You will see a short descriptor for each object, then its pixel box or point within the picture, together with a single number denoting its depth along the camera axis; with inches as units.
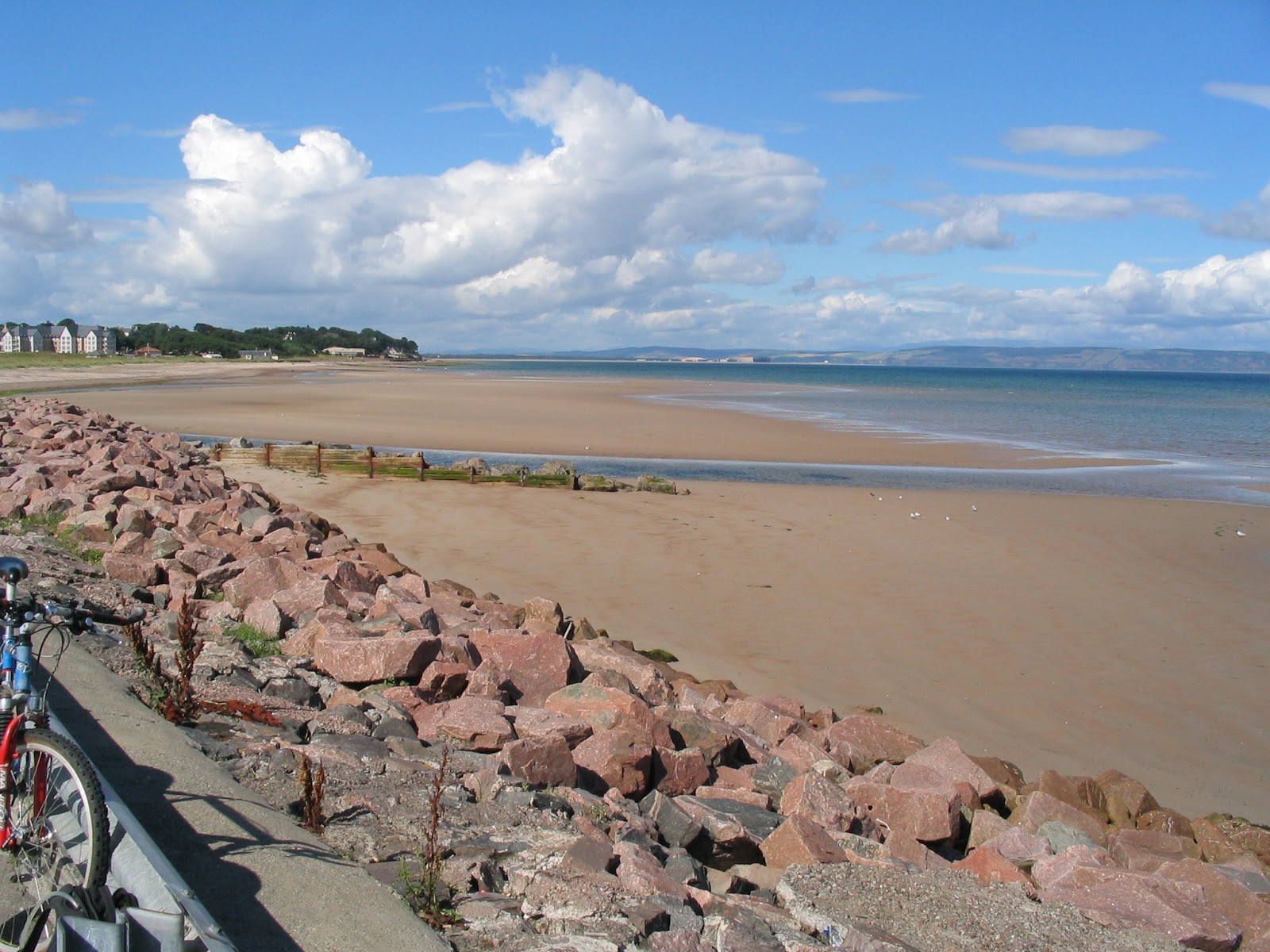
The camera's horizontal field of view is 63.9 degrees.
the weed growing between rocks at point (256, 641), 273.6
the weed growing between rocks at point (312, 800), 165.8
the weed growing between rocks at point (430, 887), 144.8
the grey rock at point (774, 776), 238.5
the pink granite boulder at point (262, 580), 322.3
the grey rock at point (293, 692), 234.7
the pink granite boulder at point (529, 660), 274.4
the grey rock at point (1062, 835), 226.5
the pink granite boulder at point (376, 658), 251.8
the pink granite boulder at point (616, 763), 216.5
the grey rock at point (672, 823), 193.3
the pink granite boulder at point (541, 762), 203.8
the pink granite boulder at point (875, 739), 282.5
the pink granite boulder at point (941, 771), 246.2
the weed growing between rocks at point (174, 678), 203.6
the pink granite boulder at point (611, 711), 238.1
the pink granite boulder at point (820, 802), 215.8
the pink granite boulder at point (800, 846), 191.3
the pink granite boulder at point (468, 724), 223.8
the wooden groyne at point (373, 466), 797.9
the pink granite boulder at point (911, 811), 226.2
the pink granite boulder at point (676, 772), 226.2
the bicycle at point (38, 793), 123.8
